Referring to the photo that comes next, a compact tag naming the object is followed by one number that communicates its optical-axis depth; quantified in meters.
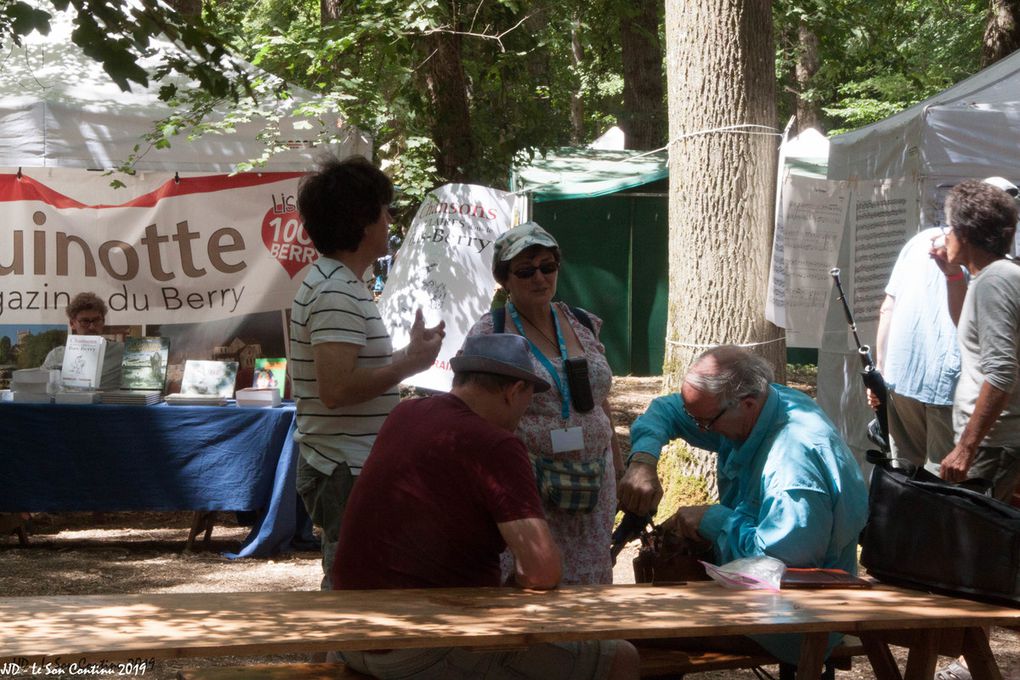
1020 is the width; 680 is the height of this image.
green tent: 14.43
